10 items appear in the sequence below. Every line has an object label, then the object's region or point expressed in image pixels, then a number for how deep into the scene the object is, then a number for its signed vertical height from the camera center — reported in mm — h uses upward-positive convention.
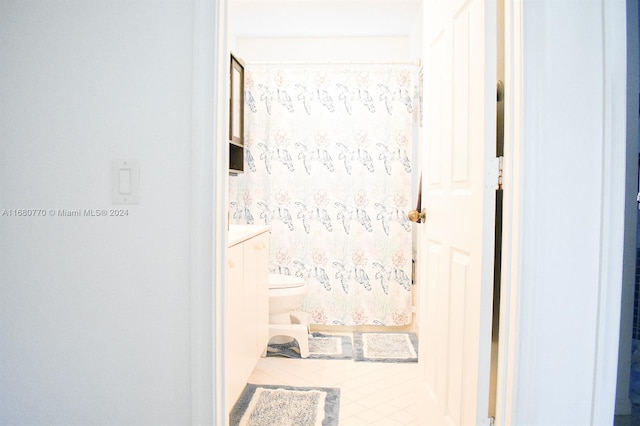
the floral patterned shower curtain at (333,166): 3113 +254
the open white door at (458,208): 1232 -15
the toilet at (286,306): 2689 -658
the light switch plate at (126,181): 1067 +45
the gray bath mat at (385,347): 2713 -954
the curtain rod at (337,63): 3093 +997
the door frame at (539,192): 1047 +28
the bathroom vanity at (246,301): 1744 -466
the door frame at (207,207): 1037 -15
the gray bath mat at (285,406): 1919 -962
